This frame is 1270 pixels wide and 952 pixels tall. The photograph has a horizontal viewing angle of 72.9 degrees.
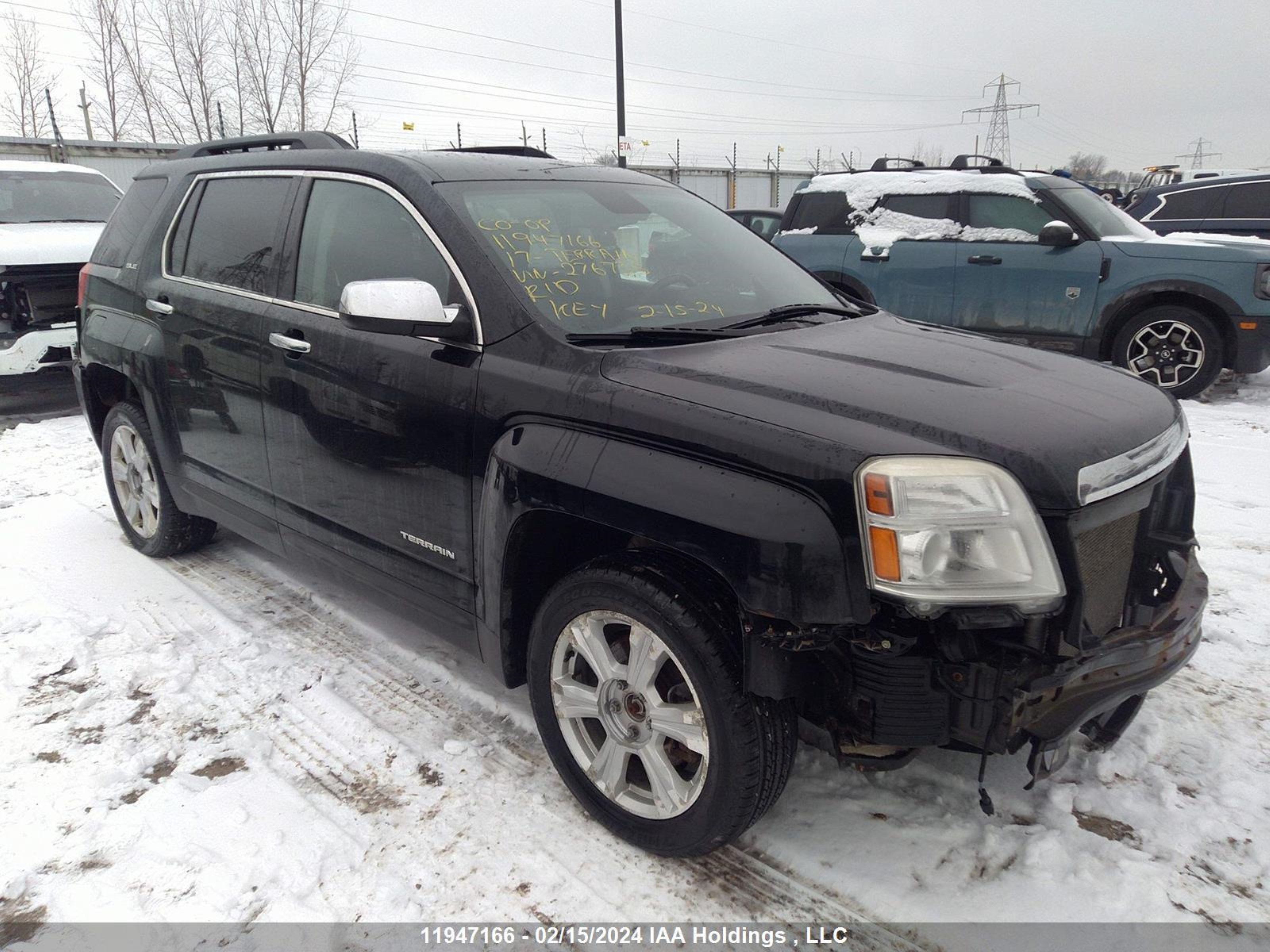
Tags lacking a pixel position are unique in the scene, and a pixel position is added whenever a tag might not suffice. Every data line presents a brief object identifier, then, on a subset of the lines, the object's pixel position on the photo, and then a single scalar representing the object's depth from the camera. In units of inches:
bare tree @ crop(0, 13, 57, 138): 1360.7
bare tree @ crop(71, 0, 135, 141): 1168.2
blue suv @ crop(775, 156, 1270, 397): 290.7
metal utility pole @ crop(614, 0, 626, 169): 745.0
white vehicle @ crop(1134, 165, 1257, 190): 695.1
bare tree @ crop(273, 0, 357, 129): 1174.3
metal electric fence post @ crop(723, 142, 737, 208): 1268.5
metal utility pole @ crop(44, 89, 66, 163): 779.4
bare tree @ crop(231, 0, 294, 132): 1171.3
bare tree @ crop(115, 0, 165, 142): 1194.6
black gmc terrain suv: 77.7
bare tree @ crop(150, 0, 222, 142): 1163.3
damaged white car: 283.0
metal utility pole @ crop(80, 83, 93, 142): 1219.2
